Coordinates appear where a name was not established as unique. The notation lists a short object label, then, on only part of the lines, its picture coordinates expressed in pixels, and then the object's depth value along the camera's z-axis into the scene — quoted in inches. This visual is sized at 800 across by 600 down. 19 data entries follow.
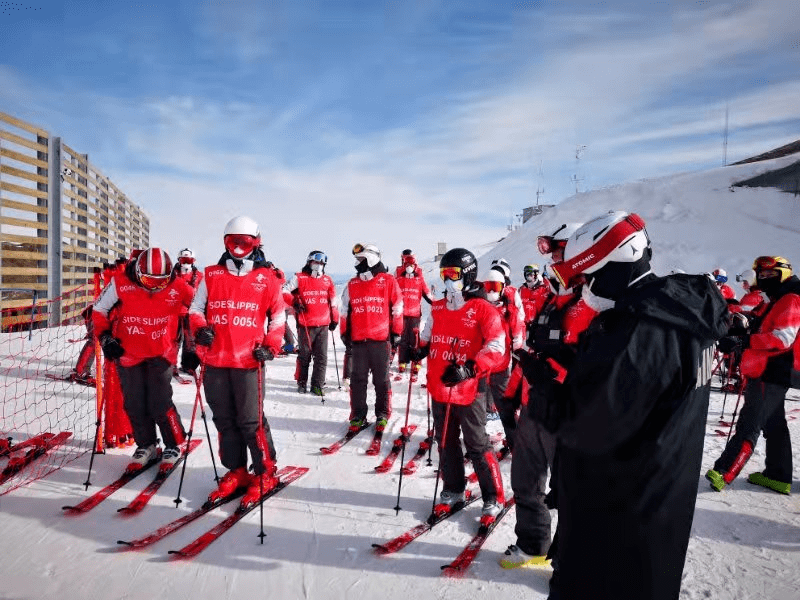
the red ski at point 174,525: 137.0
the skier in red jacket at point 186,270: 206.2
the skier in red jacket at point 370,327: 251.8
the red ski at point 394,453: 201.5
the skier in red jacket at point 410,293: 404.8
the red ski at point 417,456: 199.8
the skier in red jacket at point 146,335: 184.9
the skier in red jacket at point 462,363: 153.6
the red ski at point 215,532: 133.4
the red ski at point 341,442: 221.8
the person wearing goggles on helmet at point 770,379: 168.7
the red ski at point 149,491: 158.9
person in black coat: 58.6
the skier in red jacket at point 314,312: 328.2
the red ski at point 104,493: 157.5
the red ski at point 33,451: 184.2
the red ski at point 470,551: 128.5
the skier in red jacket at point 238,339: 166.1
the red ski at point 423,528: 138.6
